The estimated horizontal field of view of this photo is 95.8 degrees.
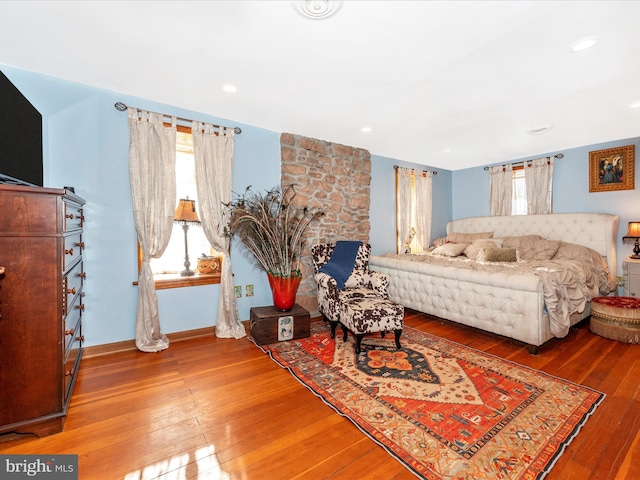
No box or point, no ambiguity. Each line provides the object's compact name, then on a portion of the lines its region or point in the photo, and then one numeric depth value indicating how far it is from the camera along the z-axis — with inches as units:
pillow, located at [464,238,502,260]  168.9
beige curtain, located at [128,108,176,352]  107.7
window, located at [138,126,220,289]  121.6
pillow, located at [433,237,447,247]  207.8
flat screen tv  68.1
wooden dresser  58.9
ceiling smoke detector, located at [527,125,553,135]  137.9
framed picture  151.7
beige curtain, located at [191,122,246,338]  120.9
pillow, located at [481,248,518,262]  152.6
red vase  122.2
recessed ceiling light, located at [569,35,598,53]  74.9
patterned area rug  57.6
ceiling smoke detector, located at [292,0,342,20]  61.8
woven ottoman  112.4
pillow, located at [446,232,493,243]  195.3
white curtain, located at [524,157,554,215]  179.2
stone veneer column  147.7
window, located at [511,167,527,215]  192.2
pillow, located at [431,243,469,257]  180.0
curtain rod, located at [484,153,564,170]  174.6
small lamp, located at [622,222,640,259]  142.0
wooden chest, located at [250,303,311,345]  115.1
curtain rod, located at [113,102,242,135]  104.4
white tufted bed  105.0
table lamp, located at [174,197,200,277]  119.6
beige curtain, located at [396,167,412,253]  194.5
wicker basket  128.6
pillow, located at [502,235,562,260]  154.2
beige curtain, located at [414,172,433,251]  205.6
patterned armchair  120.0
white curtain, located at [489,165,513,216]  197.0
